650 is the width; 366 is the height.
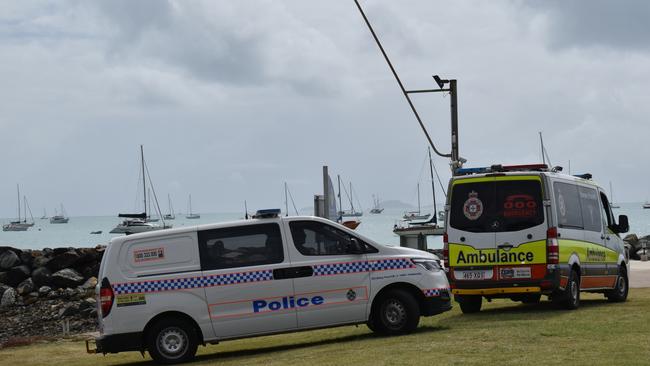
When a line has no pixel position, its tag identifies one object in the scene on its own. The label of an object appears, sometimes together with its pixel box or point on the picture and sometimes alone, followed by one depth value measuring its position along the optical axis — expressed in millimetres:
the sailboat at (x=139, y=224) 104150
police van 16156
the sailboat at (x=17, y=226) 193875
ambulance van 18969
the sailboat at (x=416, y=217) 161738
